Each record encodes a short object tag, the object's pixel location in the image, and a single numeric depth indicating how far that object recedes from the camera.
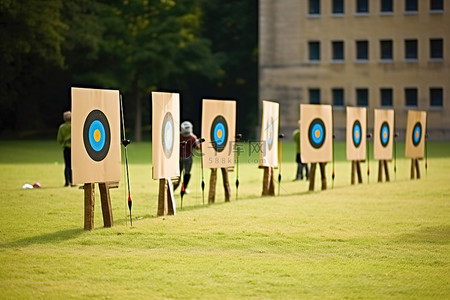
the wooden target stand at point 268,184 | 24.52
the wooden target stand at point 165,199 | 18.98
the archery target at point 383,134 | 31.42
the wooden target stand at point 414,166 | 31.40
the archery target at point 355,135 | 29.08
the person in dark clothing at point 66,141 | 26.84
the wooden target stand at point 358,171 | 28.92
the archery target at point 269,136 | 24.28
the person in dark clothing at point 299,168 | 31.02
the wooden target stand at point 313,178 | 26.19
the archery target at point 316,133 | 26.28
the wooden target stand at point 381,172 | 30.23
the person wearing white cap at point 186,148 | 24.00
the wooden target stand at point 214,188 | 22.44
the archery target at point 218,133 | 22.69
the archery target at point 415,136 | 32.81
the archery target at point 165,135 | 18.78
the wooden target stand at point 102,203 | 16.34
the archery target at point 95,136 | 16.33
